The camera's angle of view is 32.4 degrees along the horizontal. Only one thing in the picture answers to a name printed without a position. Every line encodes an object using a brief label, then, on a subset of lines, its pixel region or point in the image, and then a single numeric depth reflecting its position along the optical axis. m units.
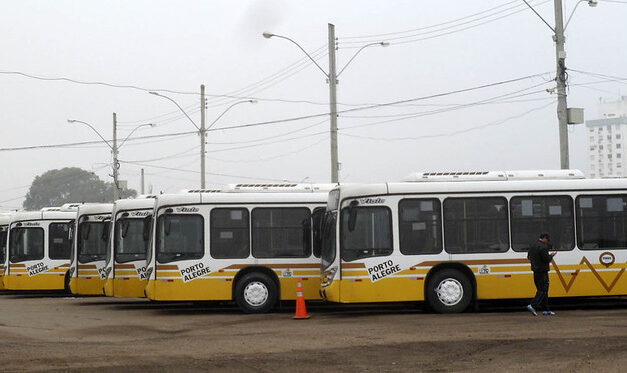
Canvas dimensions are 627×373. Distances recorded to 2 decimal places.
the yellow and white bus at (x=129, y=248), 25.94
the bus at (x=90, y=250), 29.56
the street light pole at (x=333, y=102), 32.88
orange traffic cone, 21.34
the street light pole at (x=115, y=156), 57.83
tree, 146.75
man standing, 20.36
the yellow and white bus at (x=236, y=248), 22.86
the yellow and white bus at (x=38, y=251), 32.94
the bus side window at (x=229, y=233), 23.16
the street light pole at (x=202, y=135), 46.75
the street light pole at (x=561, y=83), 27.47
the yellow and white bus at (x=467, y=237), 21.36
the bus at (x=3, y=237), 35.59
